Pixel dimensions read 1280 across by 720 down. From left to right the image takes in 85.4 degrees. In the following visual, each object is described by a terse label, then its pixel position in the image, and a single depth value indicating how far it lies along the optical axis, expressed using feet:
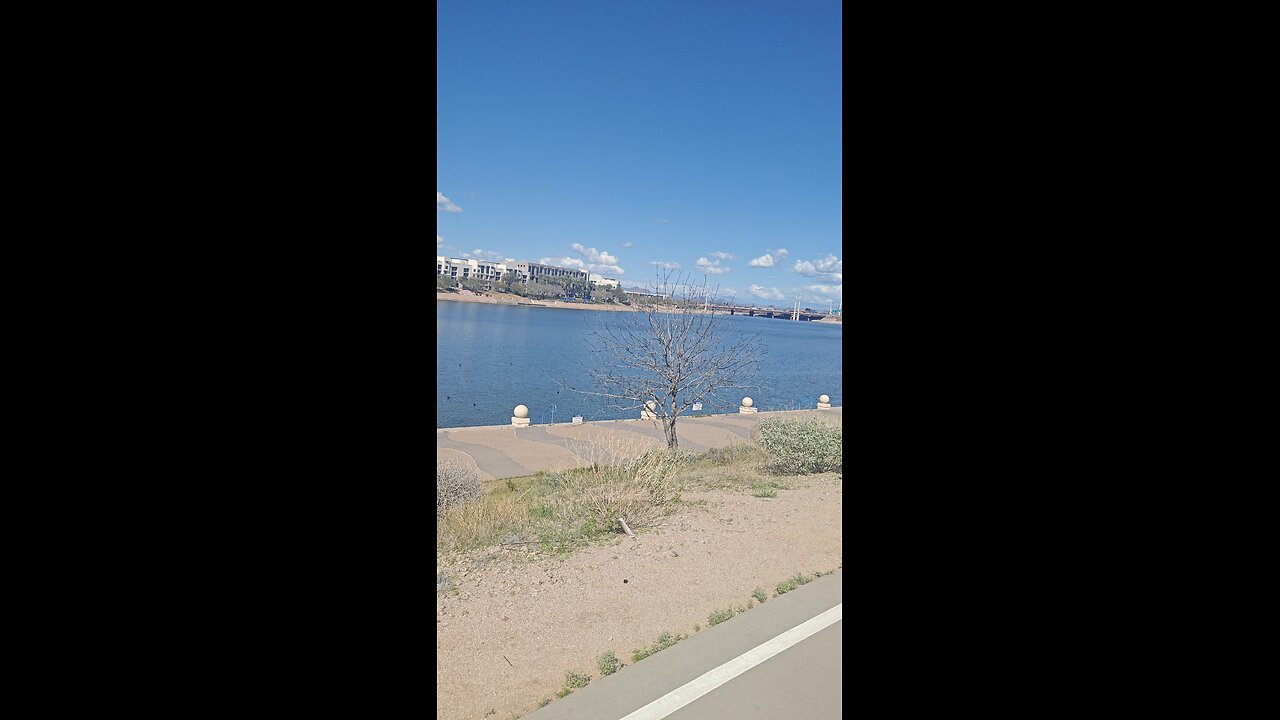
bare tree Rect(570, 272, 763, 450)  43.75
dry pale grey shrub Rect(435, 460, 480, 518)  25.70
